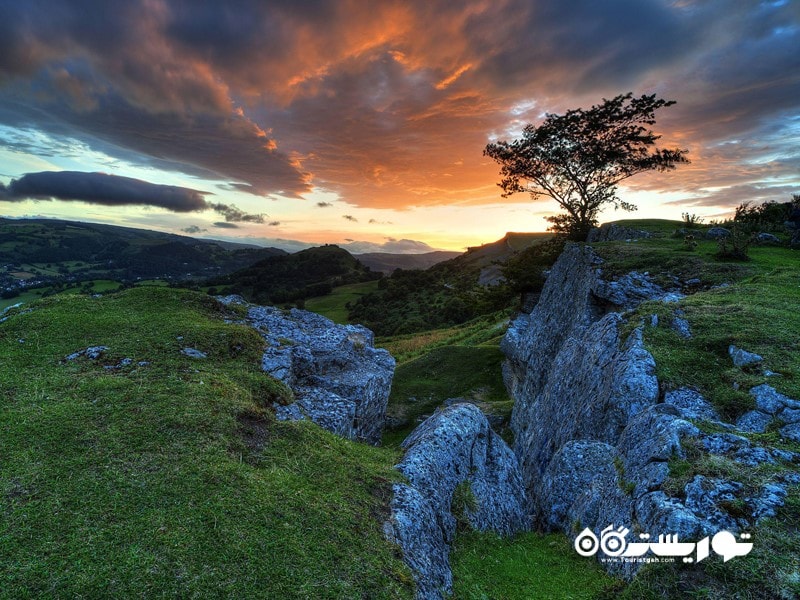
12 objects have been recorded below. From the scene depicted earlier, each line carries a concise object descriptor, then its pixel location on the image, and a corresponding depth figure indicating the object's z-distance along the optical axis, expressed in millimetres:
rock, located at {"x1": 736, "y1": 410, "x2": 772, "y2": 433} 10617
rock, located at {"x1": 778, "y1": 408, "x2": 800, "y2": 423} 10344
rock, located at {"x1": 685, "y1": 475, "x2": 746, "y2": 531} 7180
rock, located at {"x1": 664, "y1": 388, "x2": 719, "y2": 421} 11609
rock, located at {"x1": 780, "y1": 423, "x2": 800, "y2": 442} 9633
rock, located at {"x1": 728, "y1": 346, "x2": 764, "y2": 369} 13117
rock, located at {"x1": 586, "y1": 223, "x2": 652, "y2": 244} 38150
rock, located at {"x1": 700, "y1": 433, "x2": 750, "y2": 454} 9125
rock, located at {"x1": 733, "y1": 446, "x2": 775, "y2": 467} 8516
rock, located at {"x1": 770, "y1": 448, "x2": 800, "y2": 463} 8498
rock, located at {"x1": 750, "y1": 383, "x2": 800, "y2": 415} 10891
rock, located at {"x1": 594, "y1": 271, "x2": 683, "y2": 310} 22677
